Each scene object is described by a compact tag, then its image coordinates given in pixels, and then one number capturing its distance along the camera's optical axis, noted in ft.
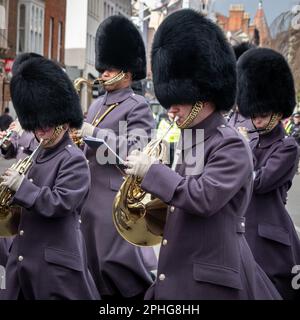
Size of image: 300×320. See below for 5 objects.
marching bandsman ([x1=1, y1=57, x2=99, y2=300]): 32.53
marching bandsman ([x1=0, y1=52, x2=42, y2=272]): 48.62
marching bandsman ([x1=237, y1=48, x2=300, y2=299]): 38.73
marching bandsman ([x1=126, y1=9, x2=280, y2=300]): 27.30
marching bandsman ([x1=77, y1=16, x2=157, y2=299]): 44.34
